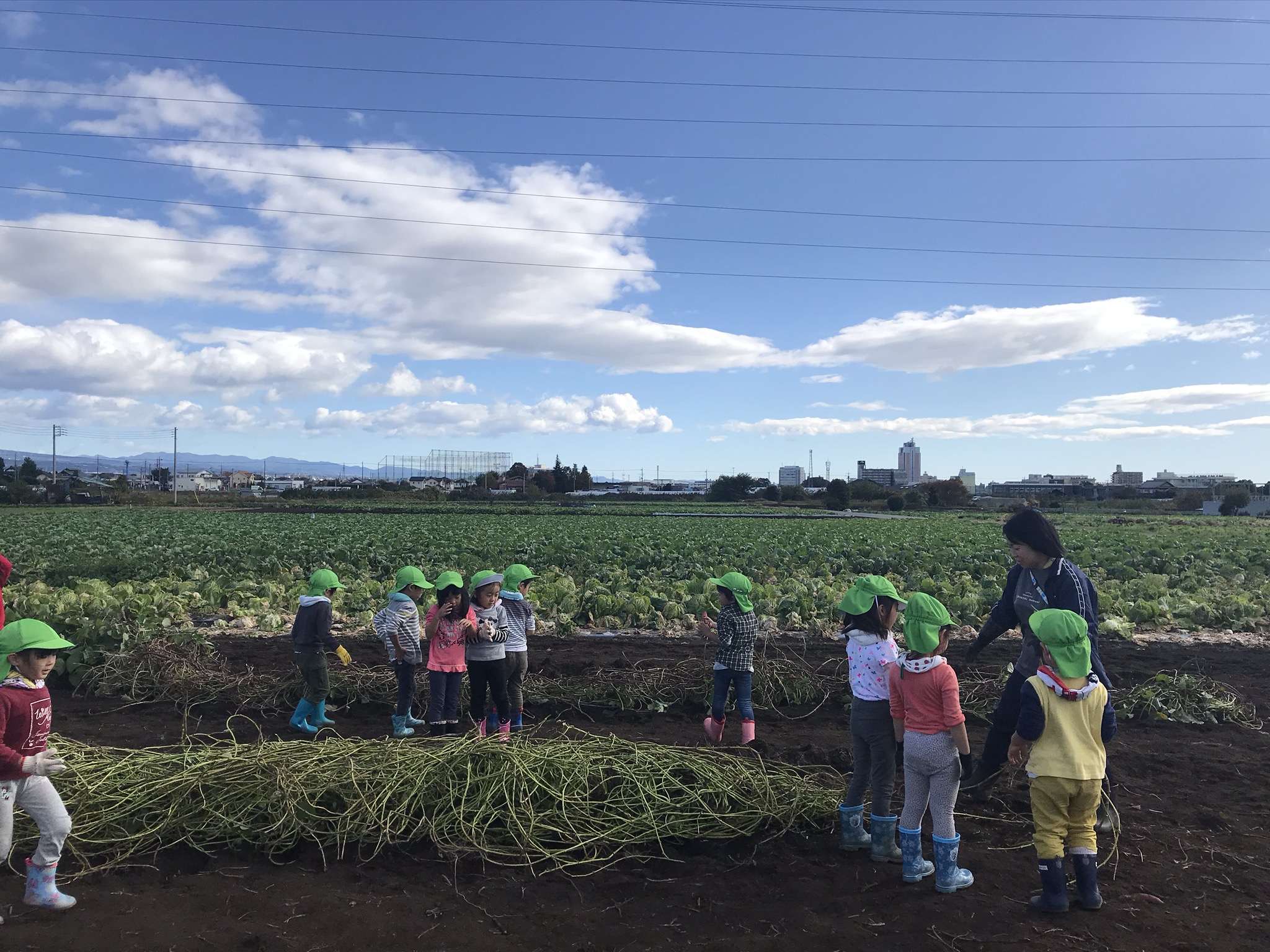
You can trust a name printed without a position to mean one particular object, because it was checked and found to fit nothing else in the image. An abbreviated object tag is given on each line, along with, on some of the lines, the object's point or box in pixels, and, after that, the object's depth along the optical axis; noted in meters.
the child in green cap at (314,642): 6.59
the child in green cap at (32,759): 3.87
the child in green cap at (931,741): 4.10
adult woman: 4.81
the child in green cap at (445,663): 6.58
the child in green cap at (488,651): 6.30
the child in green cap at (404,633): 6.73
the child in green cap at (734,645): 6.21
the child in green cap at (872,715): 4.49
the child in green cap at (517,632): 6.57
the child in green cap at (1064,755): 3.85
